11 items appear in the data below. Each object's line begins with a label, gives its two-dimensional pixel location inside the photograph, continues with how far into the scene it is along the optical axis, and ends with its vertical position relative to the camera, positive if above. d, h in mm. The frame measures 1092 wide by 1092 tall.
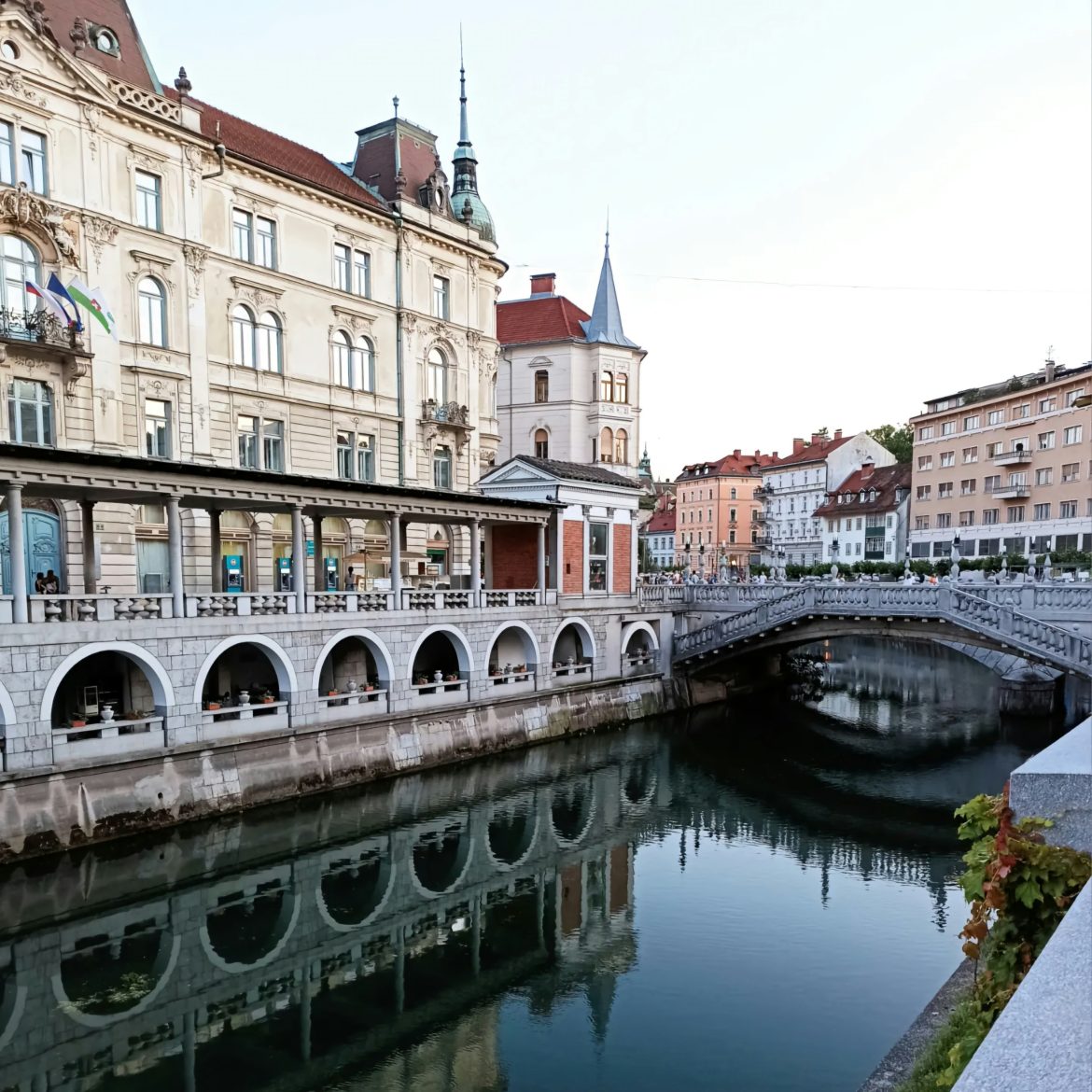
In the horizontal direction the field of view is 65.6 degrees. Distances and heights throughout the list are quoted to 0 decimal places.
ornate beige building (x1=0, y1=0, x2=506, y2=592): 27000 +9086
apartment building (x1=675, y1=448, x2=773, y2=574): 105500 +2266
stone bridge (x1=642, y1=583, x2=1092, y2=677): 30297 -3693
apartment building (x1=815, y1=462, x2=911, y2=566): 75250 +887
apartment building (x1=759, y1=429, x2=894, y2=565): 88875 +4432
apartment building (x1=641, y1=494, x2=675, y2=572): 124812 -1584
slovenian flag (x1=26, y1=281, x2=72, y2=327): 26375 +7202
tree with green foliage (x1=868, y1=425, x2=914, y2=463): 92000 +9522
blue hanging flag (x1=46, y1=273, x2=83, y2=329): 26562 +7500
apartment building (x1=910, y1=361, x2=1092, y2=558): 56438 +4091
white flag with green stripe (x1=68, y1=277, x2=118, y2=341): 26625 +7345
